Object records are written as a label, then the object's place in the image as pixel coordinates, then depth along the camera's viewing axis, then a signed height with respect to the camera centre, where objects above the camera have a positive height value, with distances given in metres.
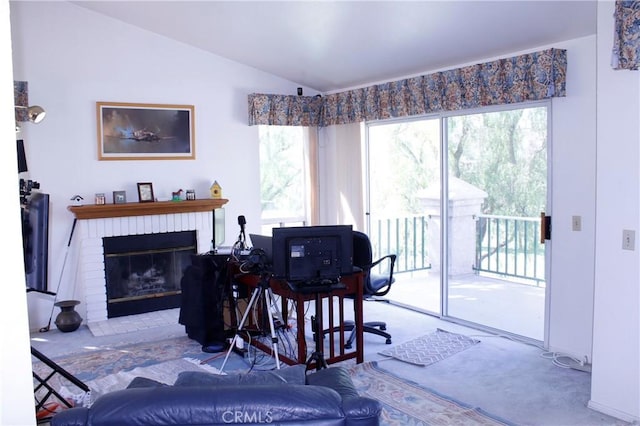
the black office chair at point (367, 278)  4.51 -0.78
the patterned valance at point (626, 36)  2.86 +0.78
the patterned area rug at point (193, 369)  3.23 -1.33
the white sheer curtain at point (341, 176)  6.18 +0.13
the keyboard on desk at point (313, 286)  3.68 -0.66
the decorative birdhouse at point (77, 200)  5.25 -0.08
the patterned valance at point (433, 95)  4.09 +0.86
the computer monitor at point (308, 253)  3.67 -0.44
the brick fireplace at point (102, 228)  5.36 -0.38
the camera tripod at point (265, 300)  3.83 -0.84
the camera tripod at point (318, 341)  3.70 -1.07
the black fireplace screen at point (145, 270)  5.60 -0.83
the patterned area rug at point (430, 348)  4.22 -1.31
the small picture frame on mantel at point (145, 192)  5.62 -0.02
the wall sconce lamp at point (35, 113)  4.15 +0.60
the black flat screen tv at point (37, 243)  2.34 -0.22
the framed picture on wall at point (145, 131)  5.46 +0.60
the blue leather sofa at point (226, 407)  1.57 -0.63
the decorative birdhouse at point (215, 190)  6.00 -0.01
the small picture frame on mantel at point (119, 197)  5.47 -0.06
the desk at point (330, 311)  3.86 -0.89
